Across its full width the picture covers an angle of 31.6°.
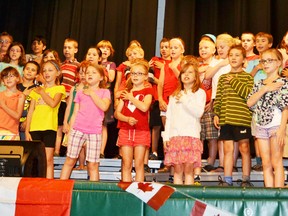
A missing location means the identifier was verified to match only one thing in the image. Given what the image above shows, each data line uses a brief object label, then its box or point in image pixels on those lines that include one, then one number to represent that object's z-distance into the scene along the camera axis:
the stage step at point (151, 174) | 5.39
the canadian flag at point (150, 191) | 2.74
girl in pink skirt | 4.77
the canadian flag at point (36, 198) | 2.80
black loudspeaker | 3.42
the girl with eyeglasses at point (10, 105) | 5.64
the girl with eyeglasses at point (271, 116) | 4.56
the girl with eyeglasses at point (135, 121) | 5.12
